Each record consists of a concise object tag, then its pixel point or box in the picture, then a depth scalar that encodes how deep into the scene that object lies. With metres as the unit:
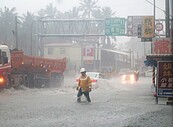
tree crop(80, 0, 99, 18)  102.83
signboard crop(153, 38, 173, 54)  23.97
